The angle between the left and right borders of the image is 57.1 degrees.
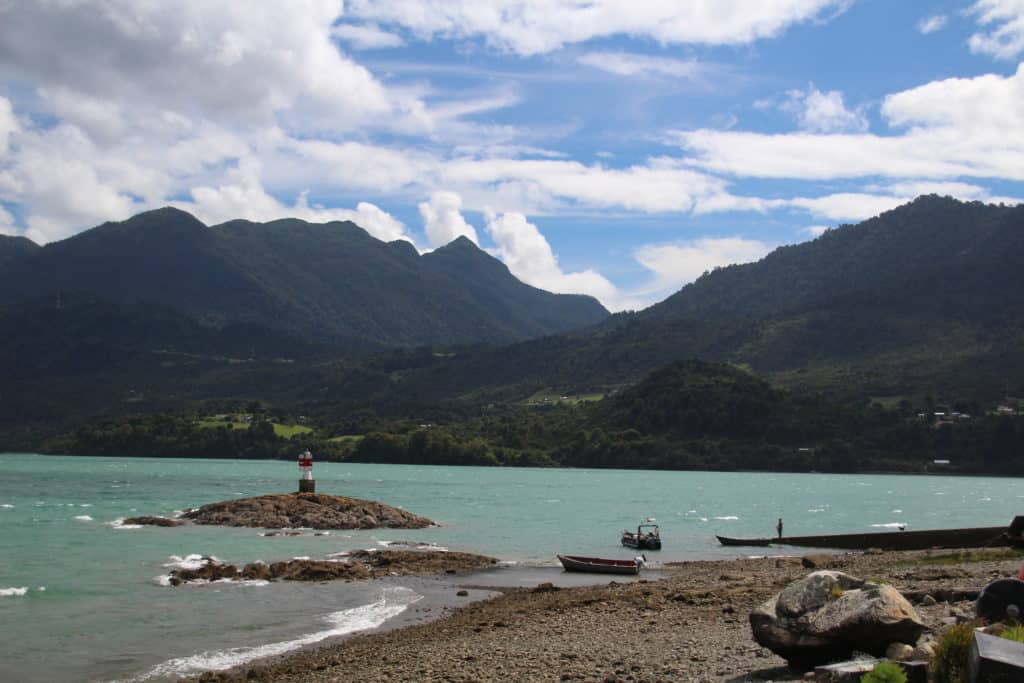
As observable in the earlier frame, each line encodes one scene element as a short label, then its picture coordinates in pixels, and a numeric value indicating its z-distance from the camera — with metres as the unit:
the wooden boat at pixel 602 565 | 44.75
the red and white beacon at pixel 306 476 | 66.71
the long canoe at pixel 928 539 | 51.28
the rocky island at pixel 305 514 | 64.00
